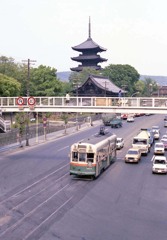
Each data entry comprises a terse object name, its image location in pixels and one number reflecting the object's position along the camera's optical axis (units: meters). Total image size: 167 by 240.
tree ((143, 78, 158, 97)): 186.19
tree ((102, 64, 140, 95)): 177.62
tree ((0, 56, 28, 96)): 109.62
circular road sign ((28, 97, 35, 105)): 48.83
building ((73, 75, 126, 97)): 118.94
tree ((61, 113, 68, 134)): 83.53
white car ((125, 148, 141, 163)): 47.69
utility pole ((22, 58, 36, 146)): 61.45
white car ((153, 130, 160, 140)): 72.56
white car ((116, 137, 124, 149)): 59.53
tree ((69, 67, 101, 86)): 142.30
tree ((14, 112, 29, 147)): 63.22
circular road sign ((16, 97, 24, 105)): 49.34
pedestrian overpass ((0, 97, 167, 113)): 43.78
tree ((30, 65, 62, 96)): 104.81
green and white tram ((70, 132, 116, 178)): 37.50
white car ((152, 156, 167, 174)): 41.28
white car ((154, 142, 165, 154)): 52.91
